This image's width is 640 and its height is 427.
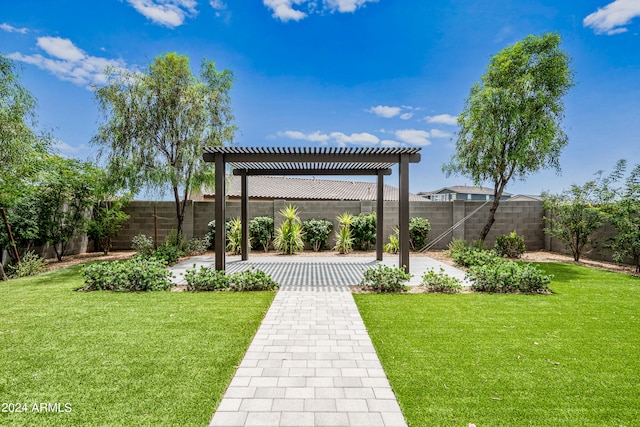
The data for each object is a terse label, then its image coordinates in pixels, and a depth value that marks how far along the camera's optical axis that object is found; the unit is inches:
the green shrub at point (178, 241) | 409.4
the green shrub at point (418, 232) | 440.5
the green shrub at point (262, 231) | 434.6
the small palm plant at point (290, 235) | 424.8
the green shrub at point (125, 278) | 229.1
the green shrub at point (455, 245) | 400.8
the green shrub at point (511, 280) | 227.3
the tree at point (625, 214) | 299.0
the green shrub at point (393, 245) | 430.9
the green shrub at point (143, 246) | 382.3
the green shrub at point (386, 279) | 227.1
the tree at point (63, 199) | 327.3
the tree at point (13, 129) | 225.3
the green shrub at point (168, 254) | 346.6
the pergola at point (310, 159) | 260.1
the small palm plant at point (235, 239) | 416.6
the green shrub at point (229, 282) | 231.0
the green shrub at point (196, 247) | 423.8
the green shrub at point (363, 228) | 439.8
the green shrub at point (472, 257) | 308.7
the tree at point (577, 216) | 339.9
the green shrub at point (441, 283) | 228.4
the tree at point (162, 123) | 366.3
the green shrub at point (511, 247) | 394.3
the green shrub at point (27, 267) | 282.8
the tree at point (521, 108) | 358.6
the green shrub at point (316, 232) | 442.0
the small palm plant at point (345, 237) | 429.7
